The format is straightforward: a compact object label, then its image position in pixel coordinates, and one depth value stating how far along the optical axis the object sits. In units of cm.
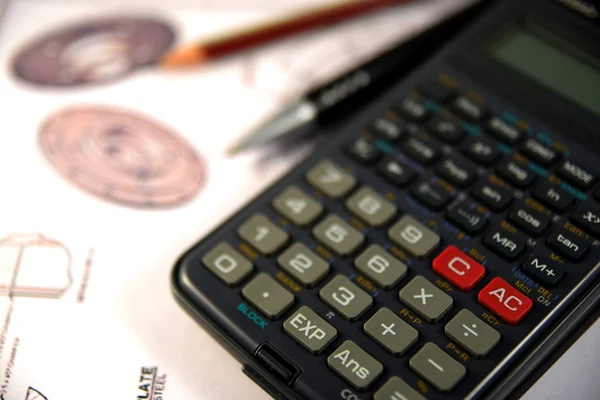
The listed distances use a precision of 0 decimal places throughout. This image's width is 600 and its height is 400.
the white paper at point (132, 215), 30
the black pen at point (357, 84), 34
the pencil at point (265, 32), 36
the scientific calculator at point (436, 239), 29
